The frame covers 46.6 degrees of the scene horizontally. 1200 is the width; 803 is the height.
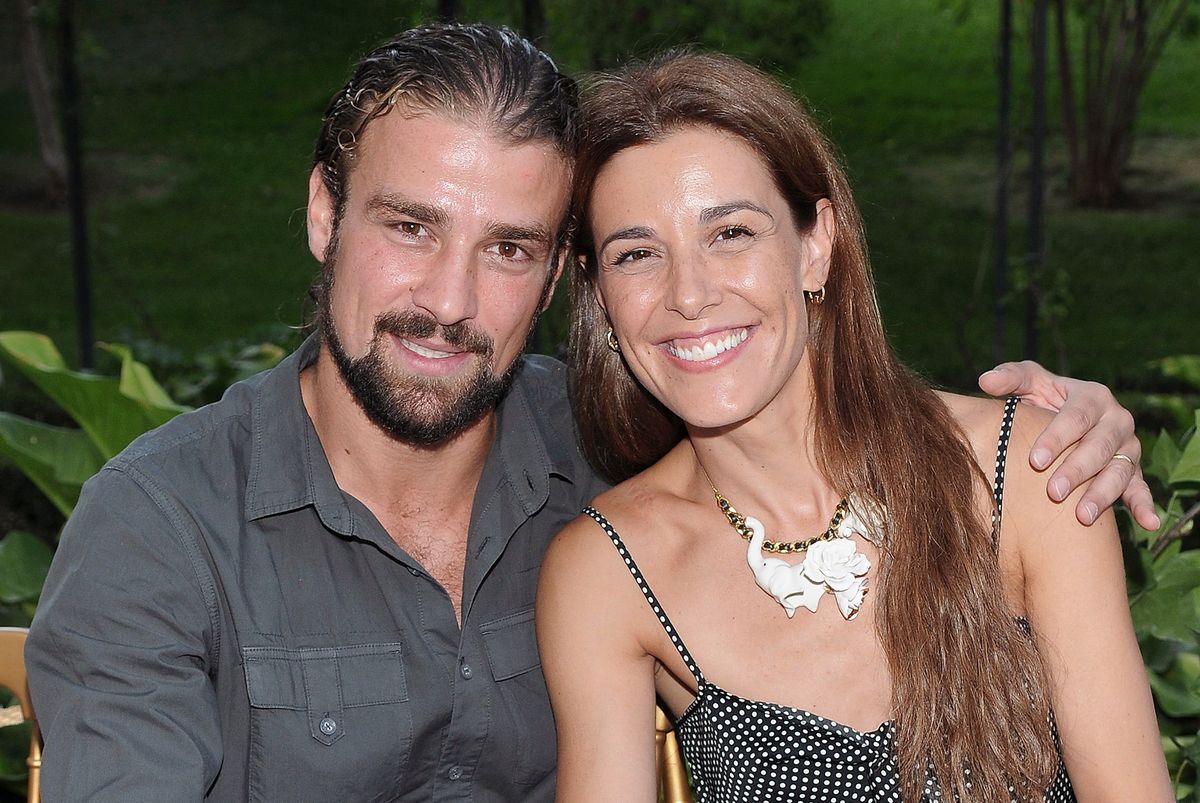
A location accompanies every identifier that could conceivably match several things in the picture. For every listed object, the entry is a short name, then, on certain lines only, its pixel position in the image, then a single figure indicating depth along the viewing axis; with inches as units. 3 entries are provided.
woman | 73.7
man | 71.5
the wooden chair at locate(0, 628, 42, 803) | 79.0
